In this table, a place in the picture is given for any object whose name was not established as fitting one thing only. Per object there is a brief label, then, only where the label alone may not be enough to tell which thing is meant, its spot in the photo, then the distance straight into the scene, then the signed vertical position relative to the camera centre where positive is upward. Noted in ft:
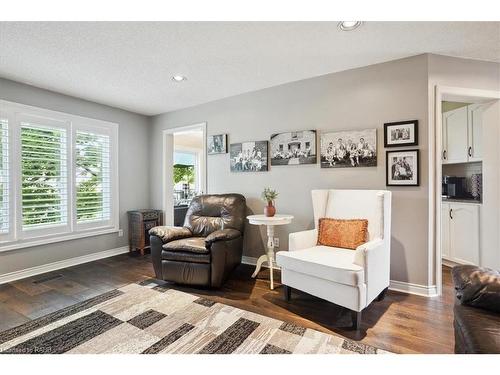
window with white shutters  10.14 +0.50
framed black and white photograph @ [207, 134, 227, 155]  12.60 +2.13
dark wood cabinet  13.78 -2.10
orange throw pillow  8.13 -1.51
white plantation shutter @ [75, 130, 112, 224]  12.35 +0.53
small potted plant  9.66 -0.66
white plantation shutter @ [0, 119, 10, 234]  9.89 +0.42
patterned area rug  5.72 -3.57
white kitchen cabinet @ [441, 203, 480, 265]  10.32 -1.99
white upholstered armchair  6.47 -2.01
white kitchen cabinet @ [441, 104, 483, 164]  10.64 +2.25
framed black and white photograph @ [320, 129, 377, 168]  9.13 +1.38
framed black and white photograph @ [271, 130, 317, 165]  10.28 +1.59
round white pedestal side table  9.12 -1.26
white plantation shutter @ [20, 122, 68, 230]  10.56 +0.51
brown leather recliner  8.85 -2.07
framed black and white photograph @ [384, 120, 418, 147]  8.43 +1.75
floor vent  9.99 -3.60
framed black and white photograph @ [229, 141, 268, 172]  11.43 +1.39
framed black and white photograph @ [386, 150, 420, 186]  8.44 +0.60
